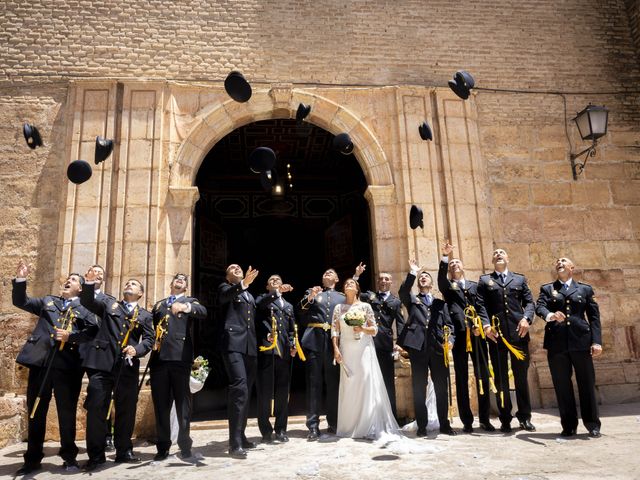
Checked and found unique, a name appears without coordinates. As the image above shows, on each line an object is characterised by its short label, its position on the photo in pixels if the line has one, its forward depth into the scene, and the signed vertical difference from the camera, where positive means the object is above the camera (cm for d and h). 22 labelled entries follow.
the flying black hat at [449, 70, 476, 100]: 670 +359
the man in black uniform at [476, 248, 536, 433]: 500 +26
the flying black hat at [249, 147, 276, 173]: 669 +267
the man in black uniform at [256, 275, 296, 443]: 500 +0
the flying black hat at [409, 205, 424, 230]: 657 +179
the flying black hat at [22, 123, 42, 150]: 649 +303
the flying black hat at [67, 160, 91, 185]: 636 +246
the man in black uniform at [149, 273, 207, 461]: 438 -6
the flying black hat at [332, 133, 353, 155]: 680 +289
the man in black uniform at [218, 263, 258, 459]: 442 +13
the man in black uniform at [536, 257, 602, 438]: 466 +6
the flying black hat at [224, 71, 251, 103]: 659 +361
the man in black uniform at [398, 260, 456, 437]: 505 +7
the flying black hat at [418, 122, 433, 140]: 671 +296
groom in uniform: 529 +12
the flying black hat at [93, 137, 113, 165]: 646 +278
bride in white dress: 493 -22
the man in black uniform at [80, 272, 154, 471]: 424 +1
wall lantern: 714 +320
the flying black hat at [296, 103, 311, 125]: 683 +336
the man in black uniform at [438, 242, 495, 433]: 507 +8
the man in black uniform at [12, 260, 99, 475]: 428 +4
